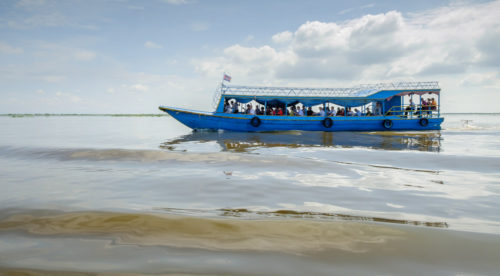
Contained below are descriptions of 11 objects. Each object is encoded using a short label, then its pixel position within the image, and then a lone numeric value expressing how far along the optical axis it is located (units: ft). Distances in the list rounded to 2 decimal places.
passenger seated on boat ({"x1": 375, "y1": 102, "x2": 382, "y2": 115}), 80.48
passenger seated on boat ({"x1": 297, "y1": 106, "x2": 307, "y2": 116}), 76.64
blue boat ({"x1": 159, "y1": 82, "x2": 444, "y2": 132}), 72.90
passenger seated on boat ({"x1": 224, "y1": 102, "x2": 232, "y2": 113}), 74.54
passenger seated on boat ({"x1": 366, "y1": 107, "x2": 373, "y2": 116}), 79.56
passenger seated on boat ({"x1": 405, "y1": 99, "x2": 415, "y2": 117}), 78.44
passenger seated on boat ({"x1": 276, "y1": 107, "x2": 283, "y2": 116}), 75.98
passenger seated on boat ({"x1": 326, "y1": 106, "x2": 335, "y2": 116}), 78.08
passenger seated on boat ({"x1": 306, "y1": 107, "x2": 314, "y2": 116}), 77.77
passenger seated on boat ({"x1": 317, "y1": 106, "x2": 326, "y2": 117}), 77.50
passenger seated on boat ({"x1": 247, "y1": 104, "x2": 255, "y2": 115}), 75.72
